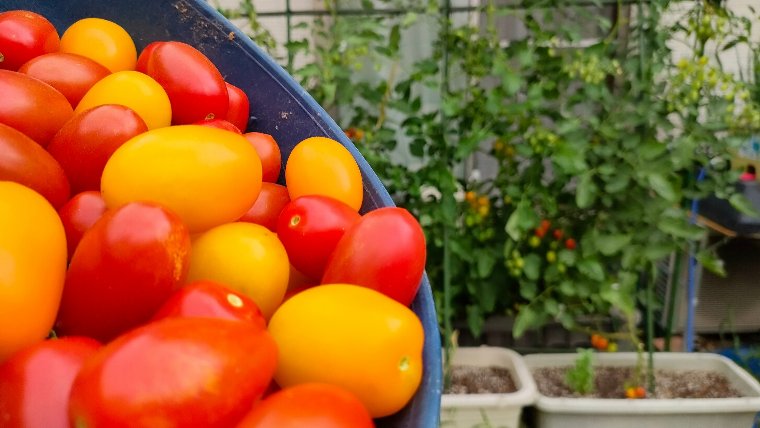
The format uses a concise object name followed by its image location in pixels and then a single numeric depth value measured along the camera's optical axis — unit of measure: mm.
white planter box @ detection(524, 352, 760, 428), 1654
